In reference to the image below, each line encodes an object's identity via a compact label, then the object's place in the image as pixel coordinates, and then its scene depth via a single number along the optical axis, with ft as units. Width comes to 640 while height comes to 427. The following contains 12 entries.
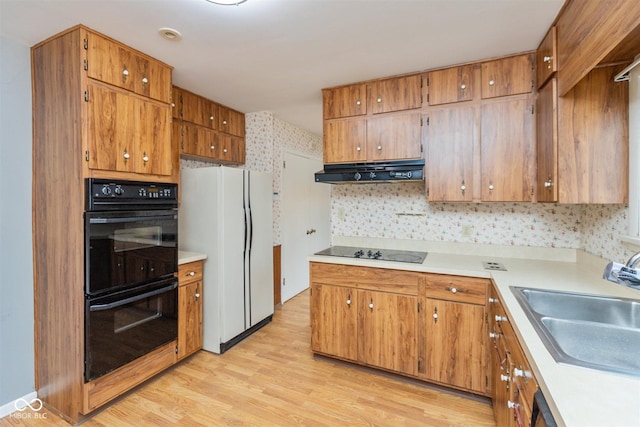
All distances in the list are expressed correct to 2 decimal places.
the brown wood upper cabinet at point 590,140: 5.43
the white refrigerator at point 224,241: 9.00
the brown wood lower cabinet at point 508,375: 3.55
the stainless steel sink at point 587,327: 3.68
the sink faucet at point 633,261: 3.64
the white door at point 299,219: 13.28
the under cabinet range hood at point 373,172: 8.02
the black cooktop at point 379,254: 7.87
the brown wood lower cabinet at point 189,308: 8.25
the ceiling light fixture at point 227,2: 5.18
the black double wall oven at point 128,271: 6.10
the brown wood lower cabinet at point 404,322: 6.75
